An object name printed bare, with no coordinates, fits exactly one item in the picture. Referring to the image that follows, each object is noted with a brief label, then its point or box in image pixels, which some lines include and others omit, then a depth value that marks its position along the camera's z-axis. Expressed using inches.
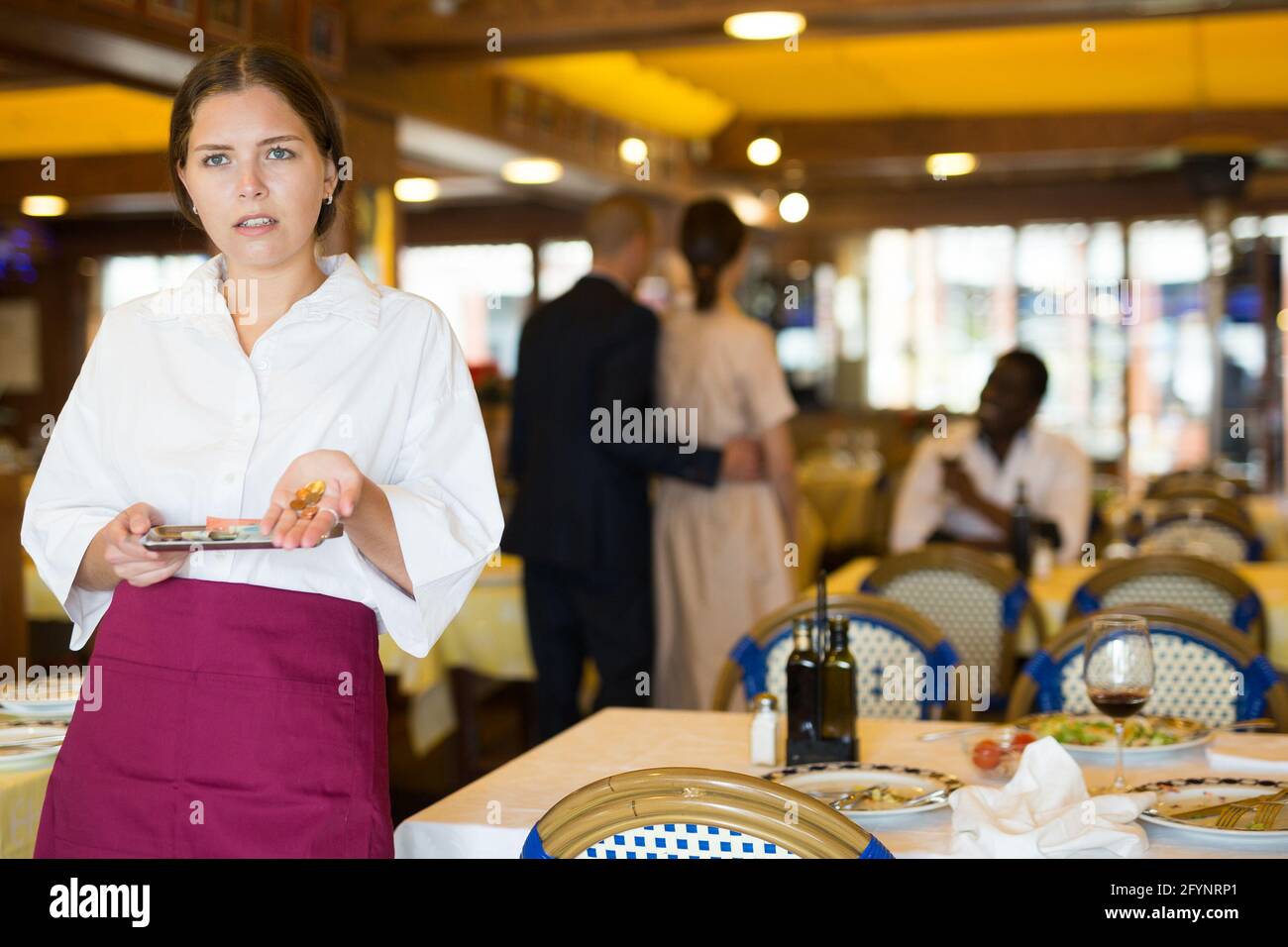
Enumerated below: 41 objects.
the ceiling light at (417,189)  386.6
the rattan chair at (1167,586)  133.7
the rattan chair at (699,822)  53.1
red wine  77.3
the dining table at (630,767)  69.5
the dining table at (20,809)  75.2
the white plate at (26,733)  84.6
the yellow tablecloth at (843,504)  388.5
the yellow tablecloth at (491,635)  168.9
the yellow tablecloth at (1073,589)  146.6
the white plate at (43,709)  91.4
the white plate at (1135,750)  85.3
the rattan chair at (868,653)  110.7
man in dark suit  161.3
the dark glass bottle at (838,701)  86.0
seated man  177.6
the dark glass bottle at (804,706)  85.6
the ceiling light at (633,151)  379.6
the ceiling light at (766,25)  210.5
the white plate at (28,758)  78.6
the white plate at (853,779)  77.1
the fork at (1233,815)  67.7
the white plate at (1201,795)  66.8
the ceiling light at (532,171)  337.1
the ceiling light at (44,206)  456.1
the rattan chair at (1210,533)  197.3
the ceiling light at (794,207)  465.4
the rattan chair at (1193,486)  252.5
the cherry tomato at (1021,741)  83.7
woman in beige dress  171.2
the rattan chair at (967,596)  142.9
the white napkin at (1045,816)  63.0
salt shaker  85.7
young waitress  60.9
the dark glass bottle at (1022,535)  162.6
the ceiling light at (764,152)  394.6
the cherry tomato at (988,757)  82.0
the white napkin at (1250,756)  81.8
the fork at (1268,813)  67.2
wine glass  77.2
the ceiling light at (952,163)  409.7
